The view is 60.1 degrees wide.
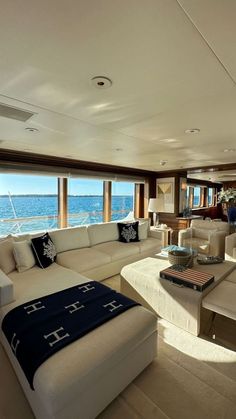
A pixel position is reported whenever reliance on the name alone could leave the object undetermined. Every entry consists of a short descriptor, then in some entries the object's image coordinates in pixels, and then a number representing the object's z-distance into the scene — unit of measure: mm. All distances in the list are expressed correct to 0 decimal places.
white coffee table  2002
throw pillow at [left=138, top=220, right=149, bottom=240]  4414
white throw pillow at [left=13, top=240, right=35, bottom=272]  2662
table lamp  5418
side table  4927
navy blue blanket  1343
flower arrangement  5590
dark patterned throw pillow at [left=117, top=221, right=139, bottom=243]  4168
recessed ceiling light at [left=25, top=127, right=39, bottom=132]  2281
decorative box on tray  2087
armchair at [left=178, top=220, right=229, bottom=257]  4332
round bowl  2607
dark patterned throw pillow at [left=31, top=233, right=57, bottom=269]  2787
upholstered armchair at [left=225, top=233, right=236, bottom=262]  3873
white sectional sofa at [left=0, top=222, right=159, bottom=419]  1139
